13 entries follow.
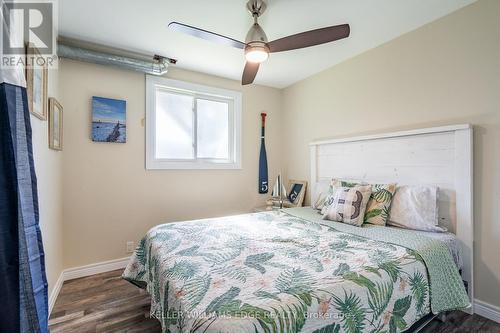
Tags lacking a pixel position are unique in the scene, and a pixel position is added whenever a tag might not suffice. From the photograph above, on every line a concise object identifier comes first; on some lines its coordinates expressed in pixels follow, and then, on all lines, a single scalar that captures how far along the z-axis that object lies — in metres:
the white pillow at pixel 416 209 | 1.90
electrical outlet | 2.72
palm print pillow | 2.07
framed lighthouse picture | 2.53
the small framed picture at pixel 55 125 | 1.95
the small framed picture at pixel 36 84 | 1.46
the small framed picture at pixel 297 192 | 3.36
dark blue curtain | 0.98
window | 2.87
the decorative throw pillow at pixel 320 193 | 2.74
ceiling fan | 1.68
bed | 0.92
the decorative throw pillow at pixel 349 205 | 2.09
